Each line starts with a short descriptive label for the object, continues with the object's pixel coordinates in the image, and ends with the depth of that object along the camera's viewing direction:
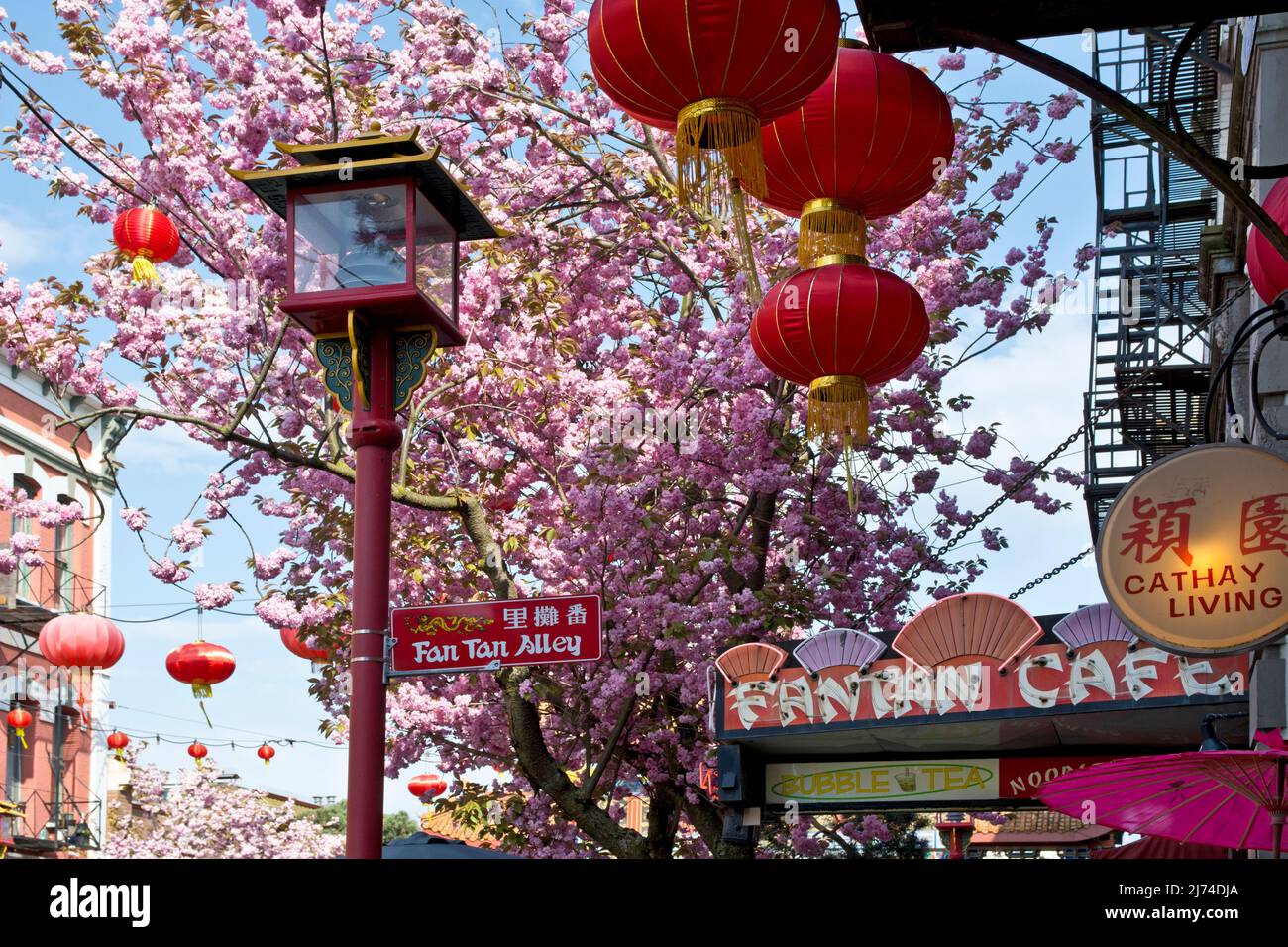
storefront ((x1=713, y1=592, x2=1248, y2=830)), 11.12
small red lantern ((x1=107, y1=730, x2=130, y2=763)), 30.98
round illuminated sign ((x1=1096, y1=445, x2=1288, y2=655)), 5.61
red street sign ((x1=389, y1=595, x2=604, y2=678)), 8.73
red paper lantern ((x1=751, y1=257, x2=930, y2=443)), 7.41
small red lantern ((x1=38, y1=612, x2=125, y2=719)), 20.44
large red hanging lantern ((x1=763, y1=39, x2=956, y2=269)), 6.26
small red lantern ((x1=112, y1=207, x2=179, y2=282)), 13.91
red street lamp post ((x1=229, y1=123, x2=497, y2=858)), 9.16
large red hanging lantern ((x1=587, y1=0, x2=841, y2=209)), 4.96
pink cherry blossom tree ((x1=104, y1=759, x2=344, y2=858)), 37.28
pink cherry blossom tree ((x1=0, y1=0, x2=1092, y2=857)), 14.04
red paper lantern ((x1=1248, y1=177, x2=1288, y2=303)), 5.73
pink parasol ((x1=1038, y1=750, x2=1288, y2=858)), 6.21
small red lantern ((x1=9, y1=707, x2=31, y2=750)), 29.16
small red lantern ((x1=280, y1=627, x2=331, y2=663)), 15.45
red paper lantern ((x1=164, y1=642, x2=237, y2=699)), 19.64
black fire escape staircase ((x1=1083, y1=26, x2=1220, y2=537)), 15.51
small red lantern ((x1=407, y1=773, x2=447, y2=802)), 28.69
